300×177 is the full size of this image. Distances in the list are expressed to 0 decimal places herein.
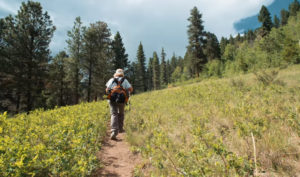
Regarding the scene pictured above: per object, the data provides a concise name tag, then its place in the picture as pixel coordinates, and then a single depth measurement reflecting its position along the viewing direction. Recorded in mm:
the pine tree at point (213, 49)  46203
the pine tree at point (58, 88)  29764
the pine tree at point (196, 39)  27859
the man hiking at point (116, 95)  4620
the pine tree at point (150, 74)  76162
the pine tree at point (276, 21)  81688
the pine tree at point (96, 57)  21750
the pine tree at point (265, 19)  40250
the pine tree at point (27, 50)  15719
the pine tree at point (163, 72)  66938
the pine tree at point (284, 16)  75450
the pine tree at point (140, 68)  50812
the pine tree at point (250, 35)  90188
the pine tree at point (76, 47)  21203
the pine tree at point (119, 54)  30584
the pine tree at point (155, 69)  59519
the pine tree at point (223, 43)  68444
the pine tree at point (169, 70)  91250
